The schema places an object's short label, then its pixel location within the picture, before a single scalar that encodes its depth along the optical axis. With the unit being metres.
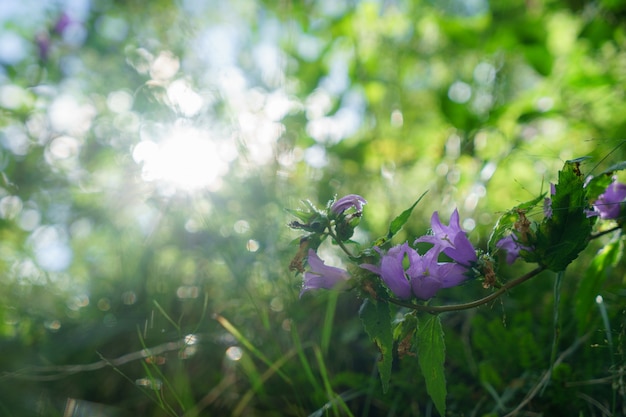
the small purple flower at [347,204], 0.63
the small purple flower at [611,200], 0.71
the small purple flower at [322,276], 0.61
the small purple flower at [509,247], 0.68
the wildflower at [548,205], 0.62
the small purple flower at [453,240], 0.61
